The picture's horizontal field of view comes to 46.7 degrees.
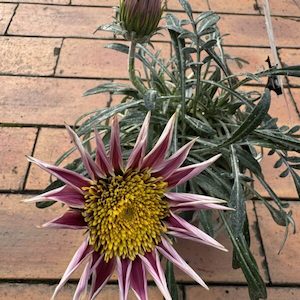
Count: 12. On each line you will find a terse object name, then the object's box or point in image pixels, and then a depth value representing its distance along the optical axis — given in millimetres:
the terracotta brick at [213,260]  244
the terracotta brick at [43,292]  233
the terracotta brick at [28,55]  339
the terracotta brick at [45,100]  310
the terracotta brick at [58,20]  368
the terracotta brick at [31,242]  241
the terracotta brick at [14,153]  276
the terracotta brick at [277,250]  247
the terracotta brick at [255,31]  374
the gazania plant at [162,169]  139
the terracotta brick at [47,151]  276
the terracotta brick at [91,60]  340
